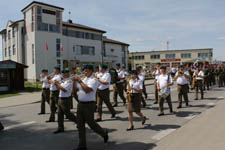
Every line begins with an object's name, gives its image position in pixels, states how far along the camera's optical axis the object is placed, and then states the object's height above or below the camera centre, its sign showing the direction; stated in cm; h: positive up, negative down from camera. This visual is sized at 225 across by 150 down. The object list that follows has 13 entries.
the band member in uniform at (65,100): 558 -71
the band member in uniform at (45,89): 814 -59
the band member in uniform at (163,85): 752 -47
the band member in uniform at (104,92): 716 -66
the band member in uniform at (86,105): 440 -69
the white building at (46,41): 3106 +580
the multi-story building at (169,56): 6202 +542
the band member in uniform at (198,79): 1123 -39
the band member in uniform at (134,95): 582 -65
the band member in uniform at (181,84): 900 -55
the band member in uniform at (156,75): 1026 -27
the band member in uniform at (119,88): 964 -70
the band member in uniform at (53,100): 702 -90
